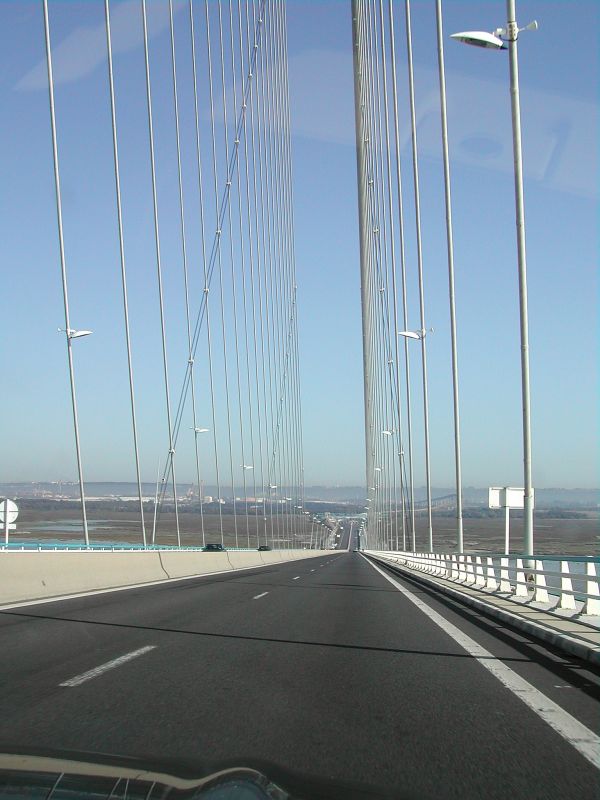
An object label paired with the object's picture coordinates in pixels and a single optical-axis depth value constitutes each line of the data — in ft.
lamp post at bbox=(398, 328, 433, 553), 108.75
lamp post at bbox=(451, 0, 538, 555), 51.85
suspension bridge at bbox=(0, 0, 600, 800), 15.10
